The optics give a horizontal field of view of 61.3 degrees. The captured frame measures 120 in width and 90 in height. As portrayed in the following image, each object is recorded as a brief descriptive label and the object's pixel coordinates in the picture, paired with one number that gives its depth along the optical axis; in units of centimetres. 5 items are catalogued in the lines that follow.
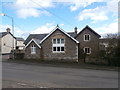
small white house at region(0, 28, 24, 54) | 3427
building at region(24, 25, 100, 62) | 1982
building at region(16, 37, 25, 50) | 4068
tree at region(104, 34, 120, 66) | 1626
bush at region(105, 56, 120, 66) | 1608
